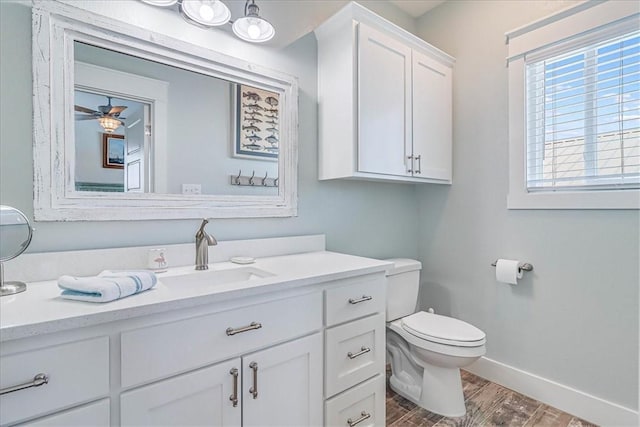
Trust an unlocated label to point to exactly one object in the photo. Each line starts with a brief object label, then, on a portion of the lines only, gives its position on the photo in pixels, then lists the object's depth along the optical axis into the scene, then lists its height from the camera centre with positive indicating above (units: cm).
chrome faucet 140 -13
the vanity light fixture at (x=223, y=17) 143 +91
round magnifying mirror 99 -7
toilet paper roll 195 -36
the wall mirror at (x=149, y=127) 121 +38
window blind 162 +50
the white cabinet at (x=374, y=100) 177 +66
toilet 169 -73
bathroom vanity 79 -42
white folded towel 90 -21
